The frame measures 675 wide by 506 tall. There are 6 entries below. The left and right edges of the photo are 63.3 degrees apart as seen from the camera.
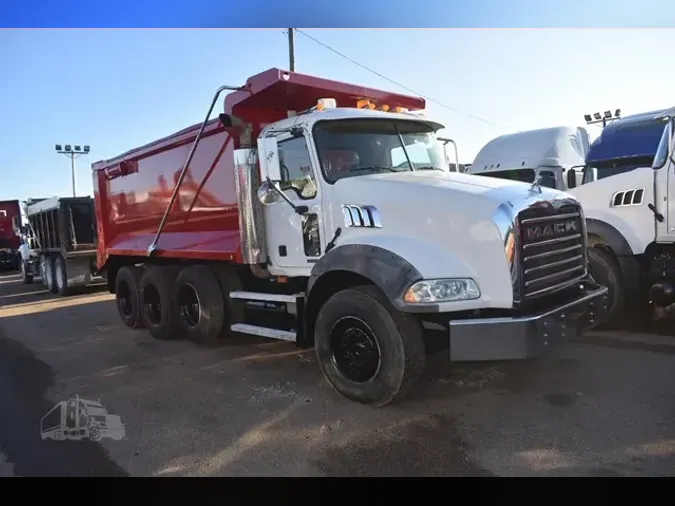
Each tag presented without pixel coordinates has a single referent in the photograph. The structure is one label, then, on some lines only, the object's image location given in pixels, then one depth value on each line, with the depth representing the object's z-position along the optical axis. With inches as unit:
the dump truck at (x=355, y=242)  161.5
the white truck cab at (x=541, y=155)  422.9
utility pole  663.1
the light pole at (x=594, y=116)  1085.8
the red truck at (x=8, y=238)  1023.6
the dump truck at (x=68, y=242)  547.2
